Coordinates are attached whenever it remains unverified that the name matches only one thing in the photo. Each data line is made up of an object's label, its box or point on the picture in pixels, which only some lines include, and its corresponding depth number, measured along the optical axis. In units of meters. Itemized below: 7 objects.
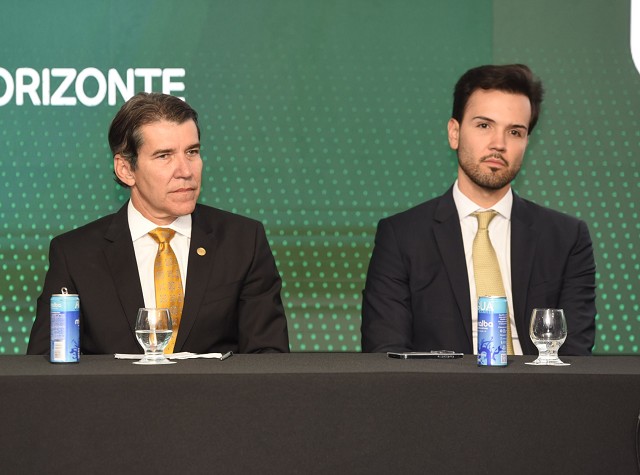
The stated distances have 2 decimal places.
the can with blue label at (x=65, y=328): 4.81
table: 4.20
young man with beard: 7.27
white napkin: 5.01
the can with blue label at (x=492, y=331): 4.65
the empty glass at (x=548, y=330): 4.87
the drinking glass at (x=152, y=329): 4.87
